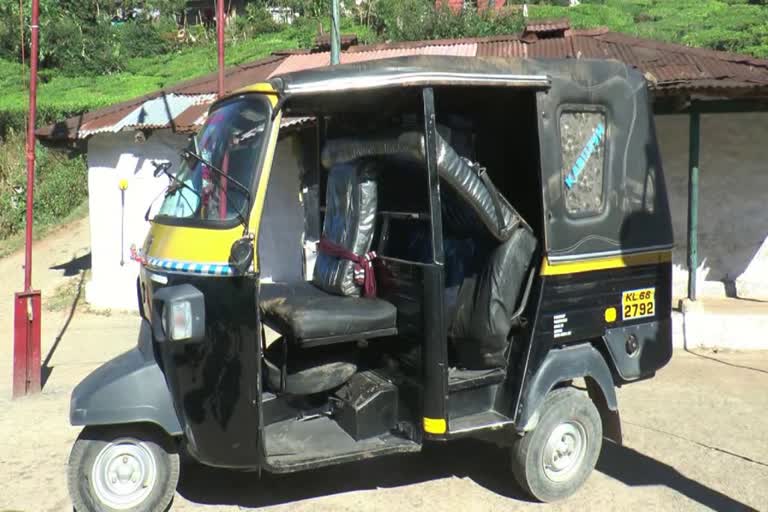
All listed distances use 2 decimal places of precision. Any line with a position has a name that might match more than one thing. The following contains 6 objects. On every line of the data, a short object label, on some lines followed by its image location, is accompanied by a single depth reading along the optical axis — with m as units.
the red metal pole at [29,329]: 7.02
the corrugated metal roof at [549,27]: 11.29
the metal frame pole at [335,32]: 8.74
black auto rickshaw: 4.07
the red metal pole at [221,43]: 7.62
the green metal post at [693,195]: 8.59
